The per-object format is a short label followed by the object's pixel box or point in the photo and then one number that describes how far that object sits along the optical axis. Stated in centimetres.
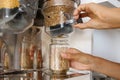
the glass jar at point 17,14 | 40
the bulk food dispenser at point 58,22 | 50
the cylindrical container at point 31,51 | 61
